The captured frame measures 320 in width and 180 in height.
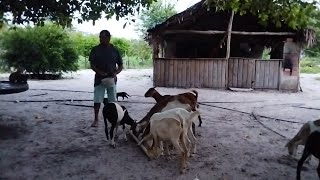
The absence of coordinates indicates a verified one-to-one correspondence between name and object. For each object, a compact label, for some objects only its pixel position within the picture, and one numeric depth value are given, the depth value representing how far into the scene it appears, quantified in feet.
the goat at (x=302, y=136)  11.29
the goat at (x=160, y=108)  13.96
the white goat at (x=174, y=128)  10.63
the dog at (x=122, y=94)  25.88
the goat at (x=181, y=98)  14.58
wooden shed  37.34
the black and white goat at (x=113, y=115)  13.43
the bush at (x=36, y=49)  49.22
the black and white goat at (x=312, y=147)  9.55
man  16.09
